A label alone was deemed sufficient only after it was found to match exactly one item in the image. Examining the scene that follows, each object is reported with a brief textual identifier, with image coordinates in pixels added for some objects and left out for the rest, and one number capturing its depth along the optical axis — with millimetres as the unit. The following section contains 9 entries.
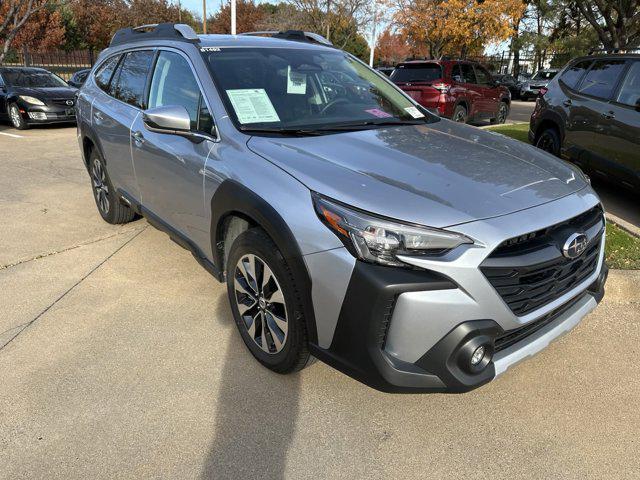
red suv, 10938
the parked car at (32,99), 11531
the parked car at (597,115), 5168
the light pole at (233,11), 17603
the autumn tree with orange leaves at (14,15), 16531
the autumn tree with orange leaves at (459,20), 23391
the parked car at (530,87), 24172
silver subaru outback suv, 2021
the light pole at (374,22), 26402
